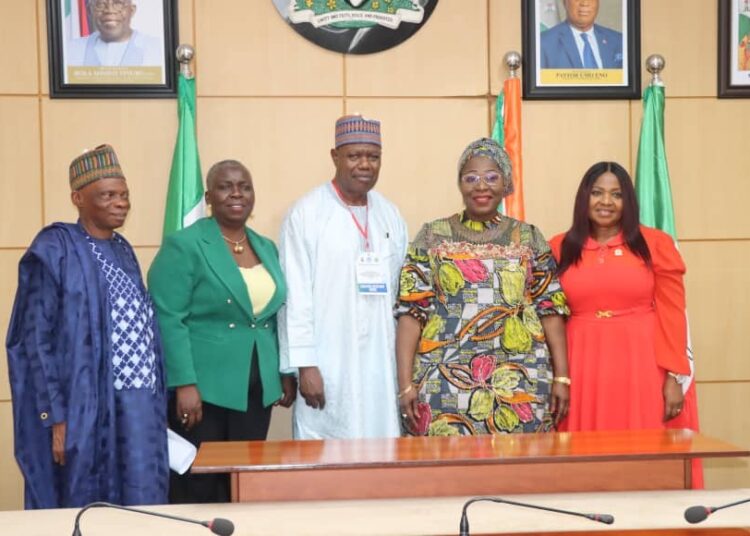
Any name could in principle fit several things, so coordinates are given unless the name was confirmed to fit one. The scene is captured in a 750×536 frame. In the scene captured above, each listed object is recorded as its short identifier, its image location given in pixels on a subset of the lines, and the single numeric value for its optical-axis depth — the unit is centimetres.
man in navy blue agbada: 310
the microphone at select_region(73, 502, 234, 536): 186
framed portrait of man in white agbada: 453
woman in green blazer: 349
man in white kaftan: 369
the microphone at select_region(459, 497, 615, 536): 180
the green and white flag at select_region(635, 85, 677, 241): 457
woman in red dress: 367
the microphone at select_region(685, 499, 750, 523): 187
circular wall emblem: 468
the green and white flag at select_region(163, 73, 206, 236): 438
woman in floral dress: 346
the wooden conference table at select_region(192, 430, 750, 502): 240
